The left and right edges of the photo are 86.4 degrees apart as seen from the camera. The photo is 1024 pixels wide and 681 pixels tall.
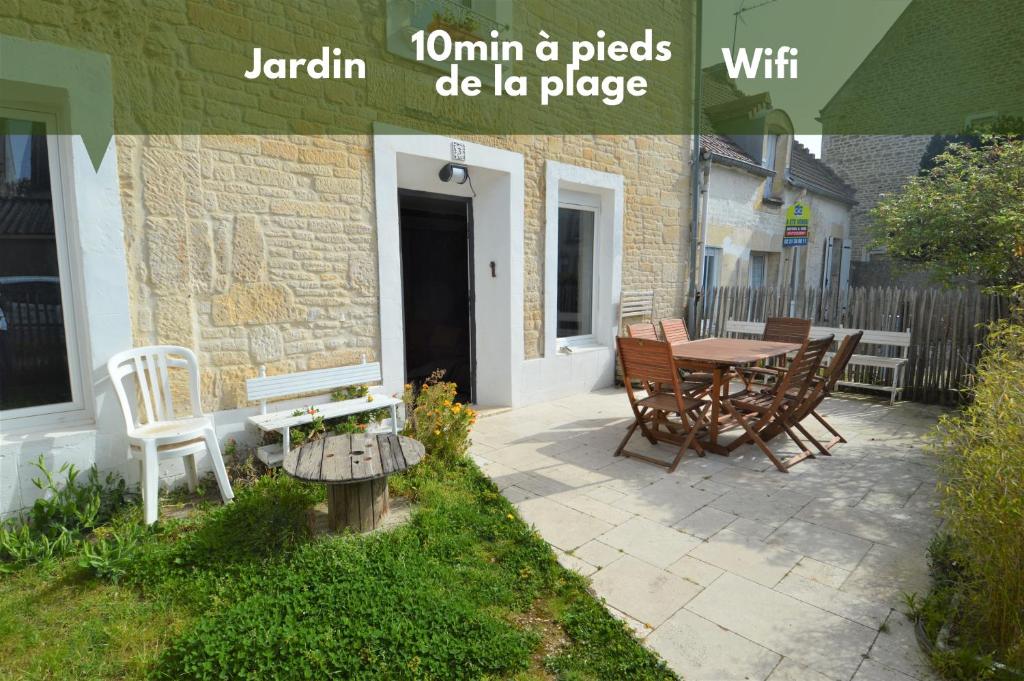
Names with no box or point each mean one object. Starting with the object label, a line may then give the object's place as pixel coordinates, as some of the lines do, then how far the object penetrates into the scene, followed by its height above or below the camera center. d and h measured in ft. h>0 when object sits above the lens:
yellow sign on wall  35.70 +3.48
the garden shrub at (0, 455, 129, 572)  9.93 -4.73
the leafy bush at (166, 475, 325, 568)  9.86 -4.88
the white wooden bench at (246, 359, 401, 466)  13.30 -3.09
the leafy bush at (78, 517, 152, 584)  9.41 -4.92
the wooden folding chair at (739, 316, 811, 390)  21.03 -2.02
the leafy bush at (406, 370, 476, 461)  14.66 -3.98
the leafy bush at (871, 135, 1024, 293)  19.84 +2.41
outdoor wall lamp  18.16 +3.48
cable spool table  10.14 -3.62
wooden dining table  15.12 -2.28
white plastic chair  10.91 -3.15
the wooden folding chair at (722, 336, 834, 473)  14.51 -3.62
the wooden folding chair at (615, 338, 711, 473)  14.57 -3.45
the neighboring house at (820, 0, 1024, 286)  43.70 +16.23
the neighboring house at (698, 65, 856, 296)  32.81 +5.67
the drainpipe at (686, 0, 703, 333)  26.94 +4.92
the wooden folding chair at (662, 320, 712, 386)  20.07 -2.10
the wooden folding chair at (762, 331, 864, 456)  15.24 -3.35
